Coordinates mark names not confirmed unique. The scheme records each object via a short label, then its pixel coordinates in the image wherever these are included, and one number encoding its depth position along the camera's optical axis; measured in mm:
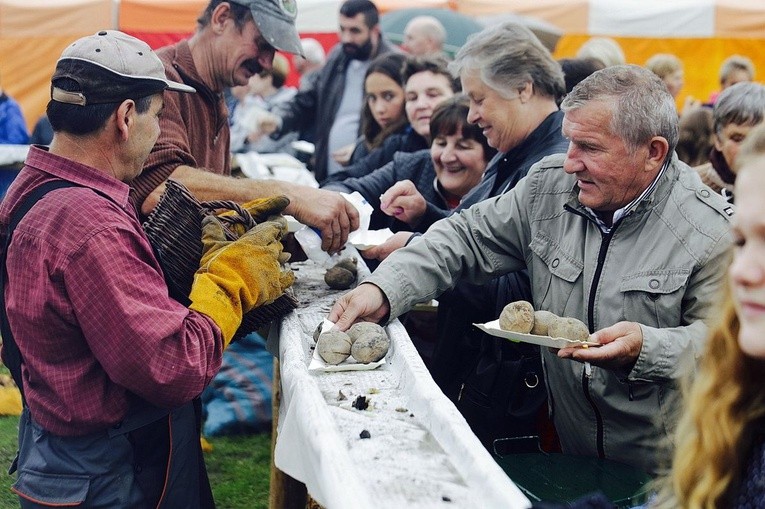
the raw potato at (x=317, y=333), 2764
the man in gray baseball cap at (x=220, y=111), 3312
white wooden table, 1783
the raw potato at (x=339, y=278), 3377
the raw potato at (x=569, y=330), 2463
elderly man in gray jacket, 2492
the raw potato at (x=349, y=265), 3474
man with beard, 6844
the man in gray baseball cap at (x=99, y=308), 2137
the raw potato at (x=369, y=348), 2607
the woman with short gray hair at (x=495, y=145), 3273
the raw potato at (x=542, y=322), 2533
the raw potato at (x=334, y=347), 2568
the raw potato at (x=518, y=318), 2553
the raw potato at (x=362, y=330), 2660
